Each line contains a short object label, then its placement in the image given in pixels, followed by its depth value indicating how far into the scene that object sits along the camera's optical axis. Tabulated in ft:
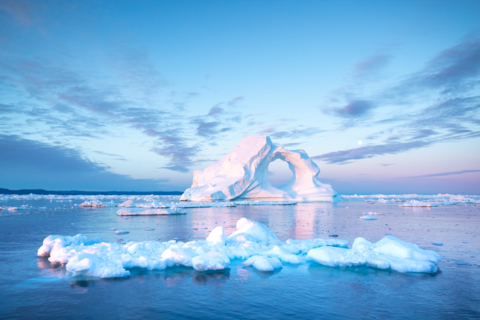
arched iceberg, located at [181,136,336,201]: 120.67
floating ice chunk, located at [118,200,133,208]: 93.54
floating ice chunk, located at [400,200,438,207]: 107.65
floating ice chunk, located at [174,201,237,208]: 101.81
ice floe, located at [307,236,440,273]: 24.13
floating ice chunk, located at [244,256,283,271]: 24.53
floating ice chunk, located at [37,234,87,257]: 28.30
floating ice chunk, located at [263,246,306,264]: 27.09
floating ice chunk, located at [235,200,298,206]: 119.05
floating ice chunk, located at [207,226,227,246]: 31.17
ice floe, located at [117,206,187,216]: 71.87
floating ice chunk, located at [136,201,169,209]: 87.17
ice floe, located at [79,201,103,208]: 104.76
